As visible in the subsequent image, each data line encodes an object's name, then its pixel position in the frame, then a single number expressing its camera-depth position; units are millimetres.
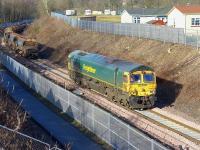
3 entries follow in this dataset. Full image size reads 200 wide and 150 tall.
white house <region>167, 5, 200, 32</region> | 60175
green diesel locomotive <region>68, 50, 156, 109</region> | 30234
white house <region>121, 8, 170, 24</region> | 76456
